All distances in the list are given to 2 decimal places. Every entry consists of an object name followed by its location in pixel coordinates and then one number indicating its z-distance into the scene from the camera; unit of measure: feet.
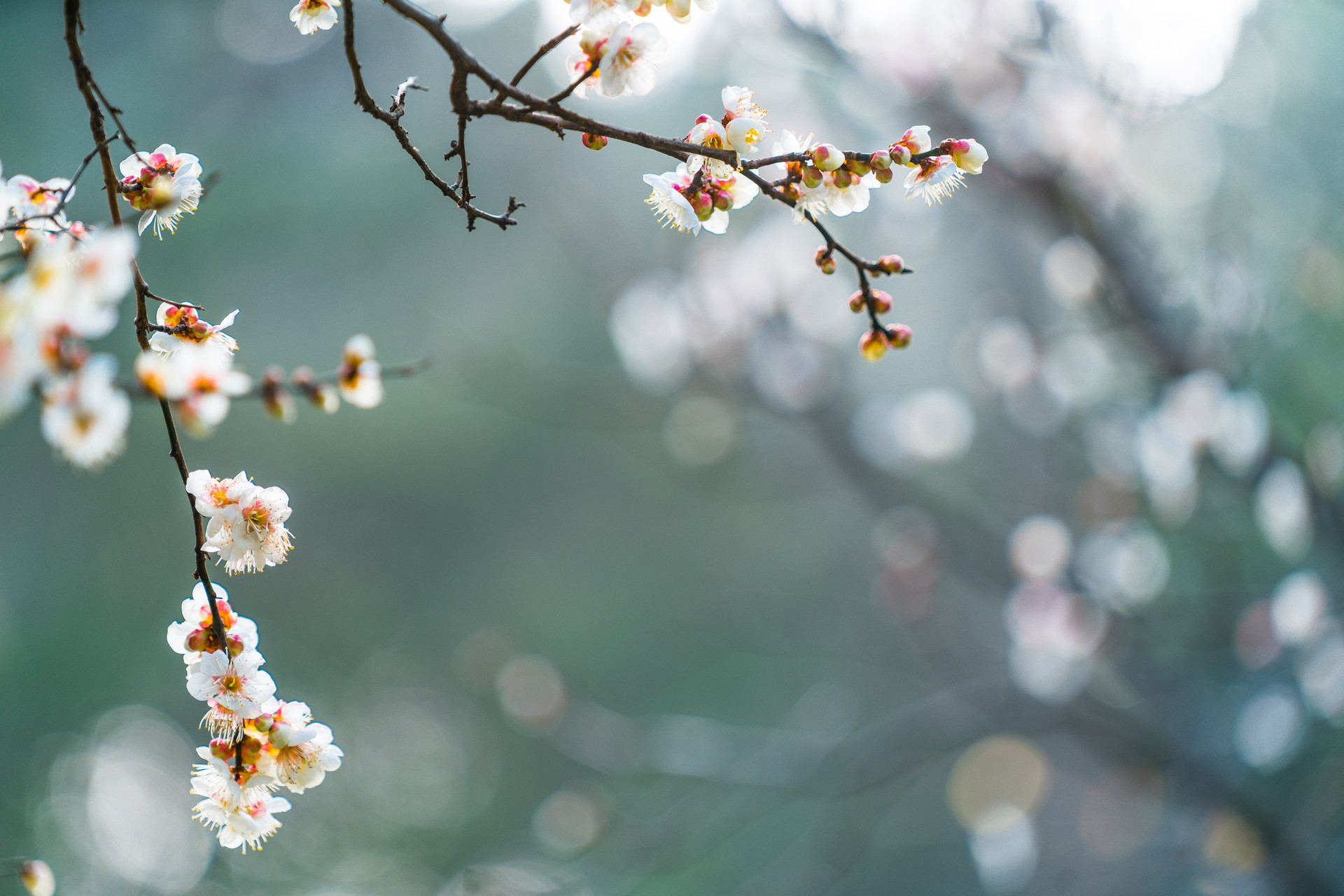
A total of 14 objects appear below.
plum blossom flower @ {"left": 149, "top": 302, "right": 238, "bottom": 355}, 2.96
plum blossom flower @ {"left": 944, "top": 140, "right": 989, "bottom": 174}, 2.94
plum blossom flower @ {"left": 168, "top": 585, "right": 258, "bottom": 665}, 2.95
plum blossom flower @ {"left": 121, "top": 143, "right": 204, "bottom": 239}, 2.96
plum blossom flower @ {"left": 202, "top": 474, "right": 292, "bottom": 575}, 2.96
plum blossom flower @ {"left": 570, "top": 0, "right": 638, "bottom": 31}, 2.90
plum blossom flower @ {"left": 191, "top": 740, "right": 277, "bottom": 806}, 2.95
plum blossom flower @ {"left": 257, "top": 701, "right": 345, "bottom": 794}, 2.95
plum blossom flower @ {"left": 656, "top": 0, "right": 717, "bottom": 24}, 2.92
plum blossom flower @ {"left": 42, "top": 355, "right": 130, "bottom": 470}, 2.70
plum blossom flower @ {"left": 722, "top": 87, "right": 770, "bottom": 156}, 2.95
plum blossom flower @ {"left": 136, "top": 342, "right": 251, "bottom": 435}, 2.73
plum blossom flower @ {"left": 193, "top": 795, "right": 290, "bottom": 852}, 2.97
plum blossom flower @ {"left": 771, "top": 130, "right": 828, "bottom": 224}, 2.93
